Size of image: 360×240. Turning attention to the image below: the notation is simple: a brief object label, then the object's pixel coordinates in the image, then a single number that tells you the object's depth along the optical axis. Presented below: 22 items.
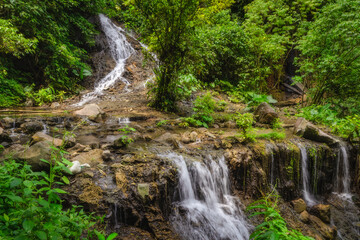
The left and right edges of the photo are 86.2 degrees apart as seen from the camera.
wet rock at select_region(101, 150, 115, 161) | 3.58
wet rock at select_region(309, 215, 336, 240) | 4.09
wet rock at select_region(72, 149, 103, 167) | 3.41
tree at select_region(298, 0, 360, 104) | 7.45
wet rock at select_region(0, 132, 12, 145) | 3.87
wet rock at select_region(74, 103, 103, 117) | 6.48
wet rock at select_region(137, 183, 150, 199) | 3.02
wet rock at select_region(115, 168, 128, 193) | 3.02
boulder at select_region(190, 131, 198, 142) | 5.13
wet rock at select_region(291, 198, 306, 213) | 4.64
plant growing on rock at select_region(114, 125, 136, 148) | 4.08
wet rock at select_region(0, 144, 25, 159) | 3.25
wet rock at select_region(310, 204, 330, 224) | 4.53
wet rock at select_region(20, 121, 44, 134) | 4.86
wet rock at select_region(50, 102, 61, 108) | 7.66
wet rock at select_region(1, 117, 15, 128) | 4.93
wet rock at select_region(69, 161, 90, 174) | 2.96
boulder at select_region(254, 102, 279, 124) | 7.08
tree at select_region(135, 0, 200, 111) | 6.08
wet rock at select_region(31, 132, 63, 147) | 3.64
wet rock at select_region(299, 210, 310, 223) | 4.33
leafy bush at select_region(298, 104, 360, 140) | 6.26
